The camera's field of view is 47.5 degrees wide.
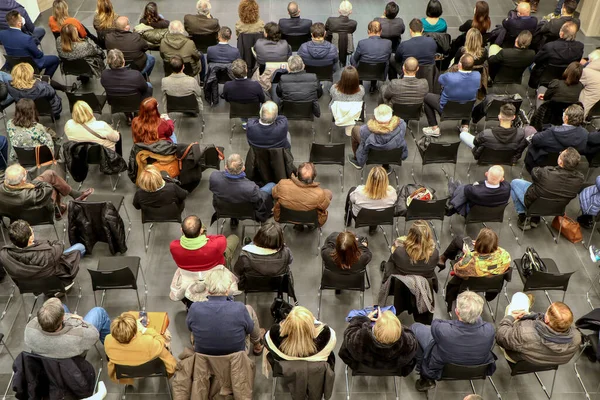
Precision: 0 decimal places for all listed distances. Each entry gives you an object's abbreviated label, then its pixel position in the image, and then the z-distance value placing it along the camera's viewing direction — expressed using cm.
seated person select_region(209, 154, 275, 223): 749
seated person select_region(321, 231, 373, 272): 663
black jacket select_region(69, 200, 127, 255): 752
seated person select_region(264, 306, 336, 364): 557
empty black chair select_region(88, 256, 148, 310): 662
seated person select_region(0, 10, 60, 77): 1009
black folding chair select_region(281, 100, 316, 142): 898
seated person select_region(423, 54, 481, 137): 934
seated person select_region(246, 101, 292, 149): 828
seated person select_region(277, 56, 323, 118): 921
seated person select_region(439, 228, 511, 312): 663
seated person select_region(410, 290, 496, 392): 583
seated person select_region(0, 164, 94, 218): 724
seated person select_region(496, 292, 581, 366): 583
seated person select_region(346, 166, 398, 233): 746
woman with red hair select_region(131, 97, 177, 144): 825
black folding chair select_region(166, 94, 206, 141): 904
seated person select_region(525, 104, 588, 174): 845
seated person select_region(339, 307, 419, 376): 567
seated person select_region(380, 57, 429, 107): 926
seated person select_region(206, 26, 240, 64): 995
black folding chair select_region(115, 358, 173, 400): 584
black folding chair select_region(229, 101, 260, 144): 913
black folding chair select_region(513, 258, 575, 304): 674
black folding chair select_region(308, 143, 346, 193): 831
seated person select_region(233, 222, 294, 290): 657
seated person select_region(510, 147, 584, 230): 772
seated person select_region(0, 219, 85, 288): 651
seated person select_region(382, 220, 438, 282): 661
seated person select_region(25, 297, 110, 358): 568
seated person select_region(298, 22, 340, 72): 980
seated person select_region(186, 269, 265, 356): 589
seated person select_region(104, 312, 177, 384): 562
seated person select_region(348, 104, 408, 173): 836
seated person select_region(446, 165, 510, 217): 759
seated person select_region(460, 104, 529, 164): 841
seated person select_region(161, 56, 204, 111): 931
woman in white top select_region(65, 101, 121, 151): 825
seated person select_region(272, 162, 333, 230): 750
